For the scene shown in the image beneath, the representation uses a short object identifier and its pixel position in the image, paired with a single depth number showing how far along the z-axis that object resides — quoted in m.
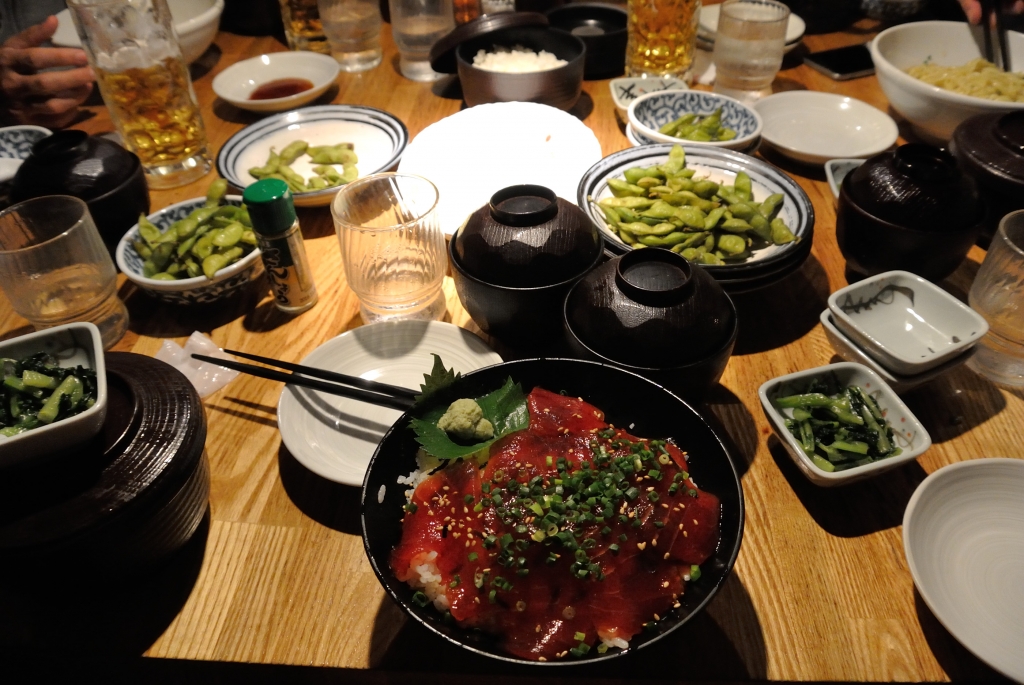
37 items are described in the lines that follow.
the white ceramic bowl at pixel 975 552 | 0.36
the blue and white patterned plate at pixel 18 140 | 0.70
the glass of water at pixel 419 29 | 0.91
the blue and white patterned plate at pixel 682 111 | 0.71
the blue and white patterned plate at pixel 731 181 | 0.51
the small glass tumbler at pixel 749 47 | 0.77
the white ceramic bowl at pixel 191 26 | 0.85
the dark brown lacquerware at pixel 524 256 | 0.47
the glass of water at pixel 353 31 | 0.92
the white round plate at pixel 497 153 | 0.64
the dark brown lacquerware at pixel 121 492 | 0.34
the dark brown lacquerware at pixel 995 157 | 0.54
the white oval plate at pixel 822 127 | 0.70
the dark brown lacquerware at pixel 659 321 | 0.42
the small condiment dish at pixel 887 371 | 0.45
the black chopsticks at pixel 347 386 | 0.45
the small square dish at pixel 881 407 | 0.40
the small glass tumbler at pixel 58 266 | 0.50
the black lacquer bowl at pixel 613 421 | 0.32
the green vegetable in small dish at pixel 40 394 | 0.37
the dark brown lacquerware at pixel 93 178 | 0.57
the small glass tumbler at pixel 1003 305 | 0.48
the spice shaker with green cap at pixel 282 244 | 0.51
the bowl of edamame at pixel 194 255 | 0.54
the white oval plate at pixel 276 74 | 0.83
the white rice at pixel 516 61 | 0.79
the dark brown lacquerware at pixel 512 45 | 0.75
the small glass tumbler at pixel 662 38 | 0.80
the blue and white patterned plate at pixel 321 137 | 0.70
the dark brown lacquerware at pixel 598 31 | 0.87
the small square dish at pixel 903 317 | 0.47
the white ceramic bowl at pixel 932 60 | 0.65
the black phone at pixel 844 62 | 0.86
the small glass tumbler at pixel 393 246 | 0.53
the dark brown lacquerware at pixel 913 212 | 0.50
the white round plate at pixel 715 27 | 0.88
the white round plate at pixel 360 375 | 0.44
